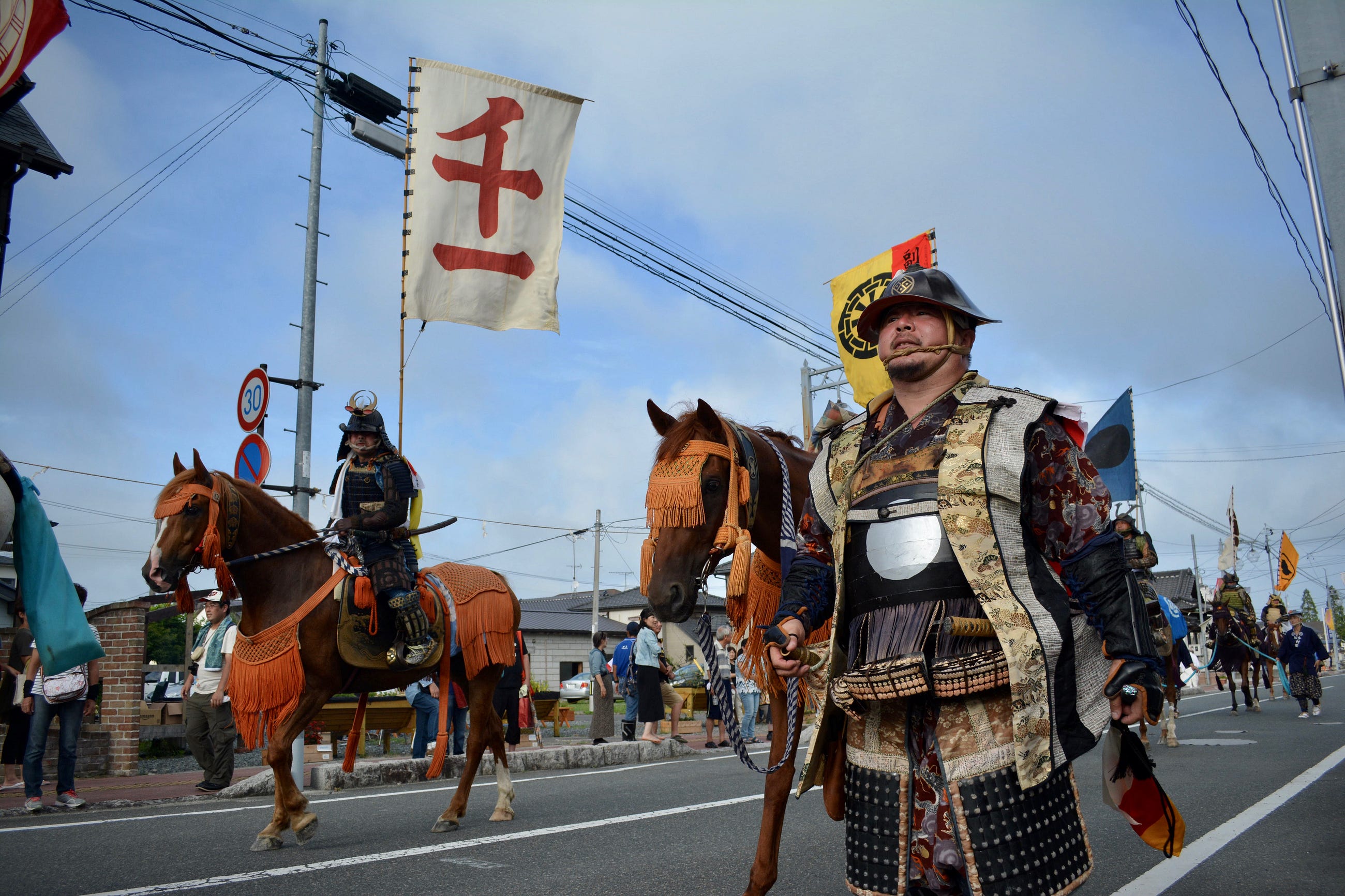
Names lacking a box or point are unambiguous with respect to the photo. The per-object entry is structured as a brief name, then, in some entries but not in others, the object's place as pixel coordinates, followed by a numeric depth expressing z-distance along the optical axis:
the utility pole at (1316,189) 3.37
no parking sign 9.31
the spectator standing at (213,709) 9.35
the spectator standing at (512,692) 11.77
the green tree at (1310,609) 96.75
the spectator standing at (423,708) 11.91
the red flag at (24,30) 4.53
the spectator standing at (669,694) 15.22
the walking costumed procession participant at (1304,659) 15.76
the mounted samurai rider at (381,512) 6.59
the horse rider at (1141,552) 8.84
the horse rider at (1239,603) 18.30
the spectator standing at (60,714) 8.09
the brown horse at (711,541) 3.73
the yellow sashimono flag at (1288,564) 29.77
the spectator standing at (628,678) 14.48
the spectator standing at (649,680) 13.45
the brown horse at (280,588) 5.83
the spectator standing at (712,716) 13.55
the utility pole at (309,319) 10.41
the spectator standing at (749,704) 14.47
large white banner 8.98
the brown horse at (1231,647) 17.94
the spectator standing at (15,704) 8.87
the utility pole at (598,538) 44.41
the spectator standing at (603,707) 14.57
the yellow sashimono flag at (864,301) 8.93
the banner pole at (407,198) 8.30
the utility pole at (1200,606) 31.00
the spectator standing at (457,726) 12.03
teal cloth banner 2.92
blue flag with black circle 10.52
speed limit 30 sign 9.42
